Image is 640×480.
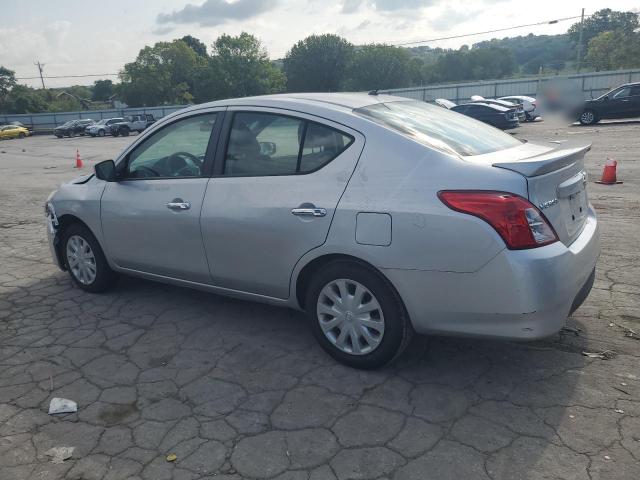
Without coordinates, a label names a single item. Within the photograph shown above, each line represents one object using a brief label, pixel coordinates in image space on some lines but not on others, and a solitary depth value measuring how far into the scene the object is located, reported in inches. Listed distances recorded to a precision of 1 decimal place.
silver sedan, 111.8
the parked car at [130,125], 1574.8
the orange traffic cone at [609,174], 363.9
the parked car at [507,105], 855.6
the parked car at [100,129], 1622.8
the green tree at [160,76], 3363.7
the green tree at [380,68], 3720.5
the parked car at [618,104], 840.9
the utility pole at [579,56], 2213.1
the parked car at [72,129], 1694.1
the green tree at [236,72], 3472.0
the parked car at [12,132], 1824.6
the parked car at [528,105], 1053.9
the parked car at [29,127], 1953.1
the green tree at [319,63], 3668.8
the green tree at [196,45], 4762.6
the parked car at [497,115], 819.4
